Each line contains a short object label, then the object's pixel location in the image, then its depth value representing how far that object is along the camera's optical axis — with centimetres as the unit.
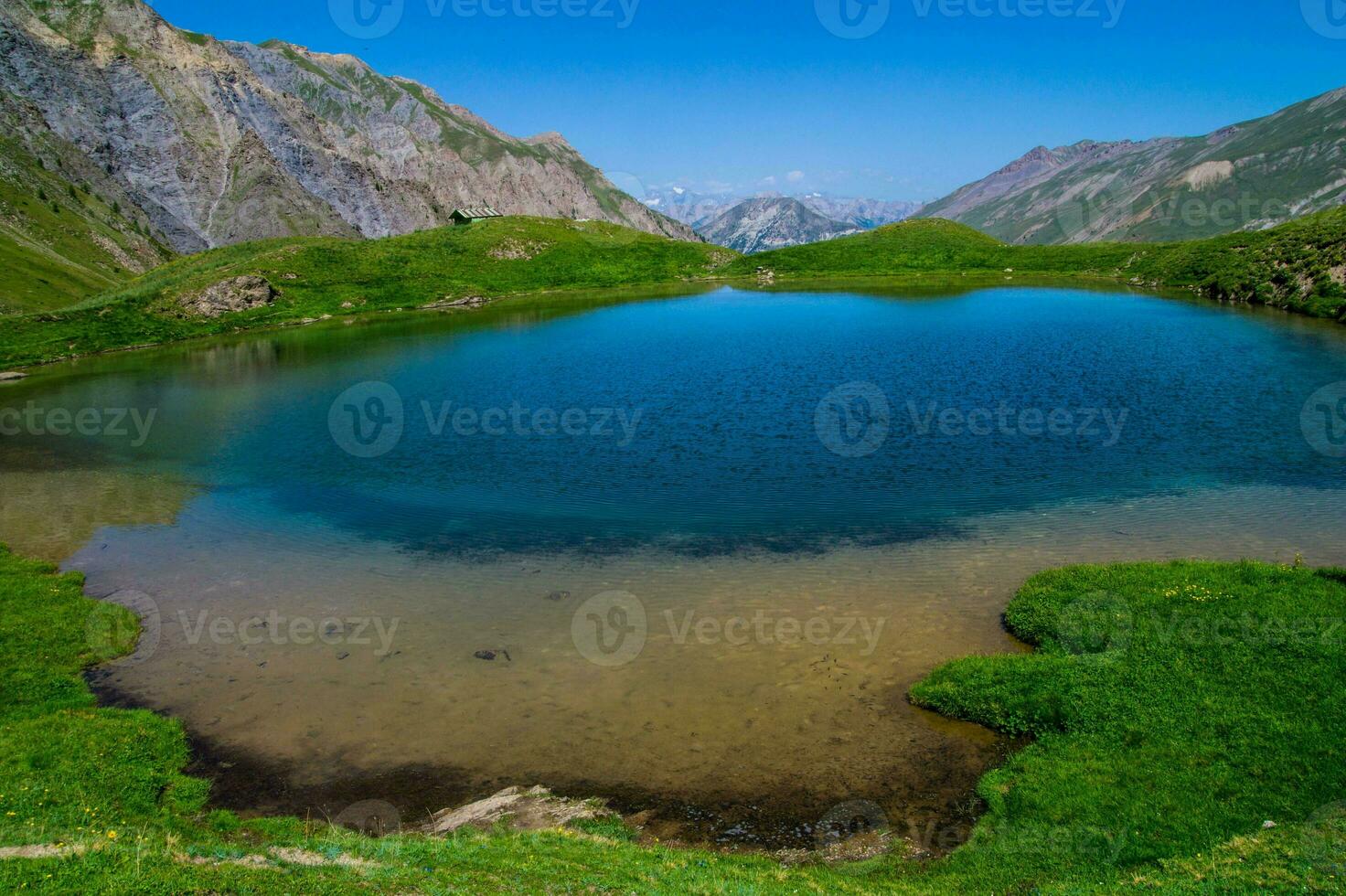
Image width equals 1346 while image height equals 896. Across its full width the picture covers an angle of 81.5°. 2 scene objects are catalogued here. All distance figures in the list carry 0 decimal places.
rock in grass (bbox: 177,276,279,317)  9912
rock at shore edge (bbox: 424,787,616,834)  1614
